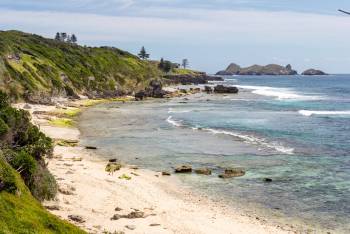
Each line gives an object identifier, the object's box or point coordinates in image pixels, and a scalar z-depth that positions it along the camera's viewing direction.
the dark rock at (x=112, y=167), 44.07
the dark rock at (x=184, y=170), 45.11
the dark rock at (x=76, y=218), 28.86
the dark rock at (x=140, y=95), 131.76
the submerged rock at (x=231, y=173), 43.18
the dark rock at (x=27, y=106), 84.69
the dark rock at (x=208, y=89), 165.16
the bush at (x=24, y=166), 30.19
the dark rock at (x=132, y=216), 30.21
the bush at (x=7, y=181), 24.19
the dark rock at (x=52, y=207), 30.16
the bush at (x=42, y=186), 30.42
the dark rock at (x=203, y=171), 44.36
